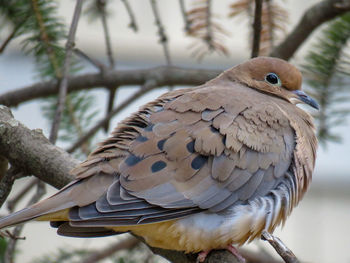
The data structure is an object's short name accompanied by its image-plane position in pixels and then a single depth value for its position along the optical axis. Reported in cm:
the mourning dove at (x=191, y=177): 394
